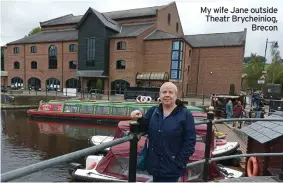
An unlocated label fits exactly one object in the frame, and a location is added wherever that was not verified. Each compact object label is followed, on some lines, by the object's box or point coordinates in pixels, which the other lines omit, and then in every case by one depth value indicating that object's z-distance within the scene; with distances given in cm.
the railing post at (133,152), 177
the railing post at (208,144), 259
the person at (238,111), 1398
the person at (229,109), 1542
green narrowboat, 1834
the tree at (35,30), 6047
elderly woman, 207
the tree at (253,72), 4384
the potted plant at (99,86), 3016
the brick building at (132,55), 3036
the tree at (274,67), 3966
